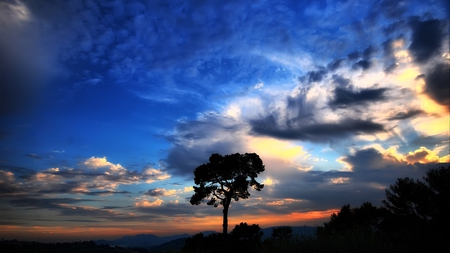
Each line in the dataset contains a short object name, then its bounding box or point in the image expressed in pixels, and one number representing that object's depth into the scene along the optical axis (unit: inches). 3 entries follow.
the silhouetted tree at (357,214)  1592.0
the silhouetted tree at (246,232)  1701.5
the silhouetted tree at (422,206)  414.0
